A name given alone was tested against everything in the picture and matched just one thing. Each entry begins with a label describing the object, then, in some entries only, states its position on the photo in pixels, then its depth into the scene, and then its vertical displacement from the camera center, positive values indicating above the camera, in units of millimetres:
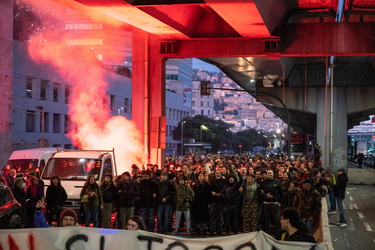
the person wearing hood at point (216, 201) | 16359 -1699
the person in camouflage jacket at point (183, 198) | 16047 -1592
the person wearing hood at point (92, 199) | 14852 -1526
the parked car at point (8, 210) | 10242 -1282
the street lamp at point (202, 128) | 92325 +1253
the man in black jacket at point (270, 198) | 15500 -1526
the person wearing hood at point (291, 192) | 14959 -1348
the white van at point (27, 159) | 25234 -969
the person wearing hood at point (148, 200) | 16188 -1665
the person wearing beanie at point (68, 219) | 7574 -1014
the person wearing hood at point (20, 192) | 13058 -1217
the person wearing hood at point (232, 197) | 16203 -1582
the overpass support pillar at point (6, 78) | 35219 +3297
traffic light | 33375 +2574
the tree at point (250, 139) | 132125 -523
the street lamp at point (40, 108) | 42406 +1862
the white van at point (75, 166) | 17688 -889
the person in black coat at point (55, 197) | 15094 -1492
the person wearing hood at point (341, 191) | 18453 -1609
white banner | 6852 -1154
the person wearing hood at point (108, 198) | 15594 -1575
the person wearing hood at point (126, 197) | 15672 -1552
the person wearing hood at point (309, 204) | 13188 -1415
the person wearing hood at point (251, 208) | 16000 -1834
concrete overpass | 18469 +3680
